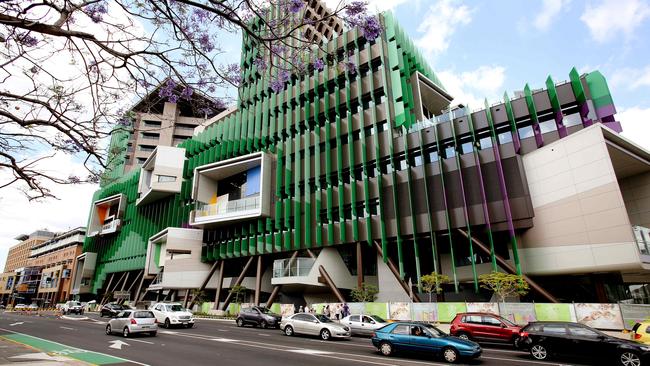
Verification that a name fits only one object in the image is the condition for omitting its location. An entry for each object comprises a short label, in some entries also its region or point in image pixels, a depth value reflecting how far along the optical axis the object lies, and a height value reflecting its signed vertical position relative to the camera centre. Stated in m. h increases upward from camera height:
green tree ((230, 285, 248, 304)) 38.09 +0.49
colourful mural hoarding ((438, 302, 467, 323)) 22.66 -1.26
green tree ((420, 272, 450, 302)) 24.94 +0.67
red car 16.28 -1.79
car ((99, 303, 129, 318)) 37.72 -1.01
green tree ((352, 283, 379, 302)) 28.48 -0.07
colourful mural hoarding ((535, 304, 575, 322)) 19.44 -1.36
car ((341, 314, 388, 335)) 20.78 -1.79
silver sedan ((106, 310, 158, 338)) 18.19 -1.21
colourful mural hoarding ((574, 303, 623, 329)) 18.52 -1.51
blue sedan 11.80 -1.75
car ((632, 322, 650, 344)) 12.08 -1.60
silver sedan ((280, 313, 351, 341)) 18.62 -1.73
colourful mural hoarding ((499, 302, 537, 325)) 20.66 -1.38
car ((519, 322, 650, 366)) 11.38 -1.95
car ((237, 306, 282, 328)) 25.25 -1.59
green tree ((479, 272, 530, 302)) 22.20 +0.27
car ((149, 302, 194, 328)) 23.09 -1.12
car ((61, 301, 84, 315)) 45.88 -1.08
